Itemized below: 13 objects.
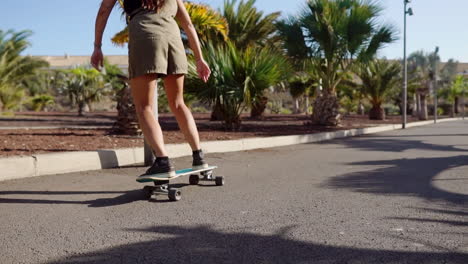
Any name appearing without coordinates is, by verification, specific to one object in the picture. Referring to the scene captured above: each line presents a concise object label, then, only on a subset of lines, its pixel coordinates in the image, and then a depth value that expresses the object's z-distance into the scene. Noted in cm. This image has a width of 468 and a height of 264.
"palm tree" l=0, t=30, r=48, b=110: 1886
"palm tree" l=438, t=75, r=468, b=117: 5379
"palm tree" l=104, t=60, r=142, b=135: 870
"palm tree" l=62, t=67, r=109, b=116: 2550
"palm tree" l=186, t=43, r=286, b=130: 1010
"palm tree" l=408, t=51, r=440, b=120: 3086
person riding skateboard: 349
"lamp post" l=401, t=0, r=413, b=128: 1906
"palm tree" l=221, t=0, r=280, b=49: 1838
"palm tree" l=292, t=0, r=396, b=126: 1419
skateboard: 343
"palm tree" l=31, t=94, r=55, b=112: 3083
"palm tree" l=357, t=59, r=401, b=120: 2511
